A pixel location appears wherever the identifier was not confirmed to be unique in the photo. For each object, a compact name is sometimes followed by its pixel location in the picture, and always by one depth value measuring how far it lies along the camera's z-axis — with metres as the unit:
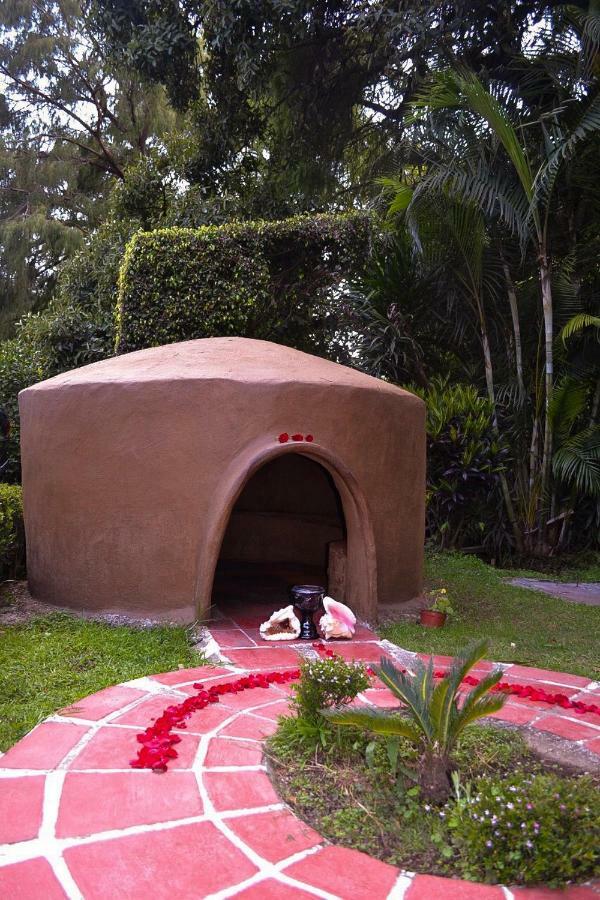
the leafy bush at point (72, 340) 12.42
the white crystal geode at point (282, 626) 6.08
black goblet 6.08
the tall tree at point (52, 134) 17.08
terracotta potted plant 6.79
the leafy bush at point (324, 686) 3.79
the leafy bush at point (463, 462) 10.55
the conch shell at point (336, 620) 6.07
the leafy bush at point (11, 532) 7.37
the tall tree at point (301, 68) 11.27
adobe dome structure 6.21
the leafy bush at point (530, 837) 2.72
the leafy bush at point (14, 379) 11.20
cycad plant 3.27
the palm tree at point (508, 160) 8.91
